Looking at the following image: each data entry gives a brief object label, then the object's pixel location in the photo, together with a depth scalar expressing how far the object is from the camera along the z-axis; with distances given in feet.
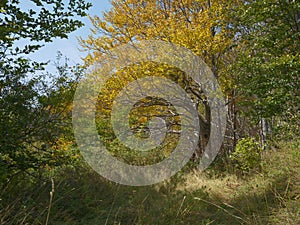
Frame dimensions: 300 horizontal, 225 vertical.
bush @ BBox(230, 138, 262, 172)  20.44
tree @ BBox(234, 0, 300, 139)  16.99
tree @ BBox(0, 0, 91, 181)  10.99
